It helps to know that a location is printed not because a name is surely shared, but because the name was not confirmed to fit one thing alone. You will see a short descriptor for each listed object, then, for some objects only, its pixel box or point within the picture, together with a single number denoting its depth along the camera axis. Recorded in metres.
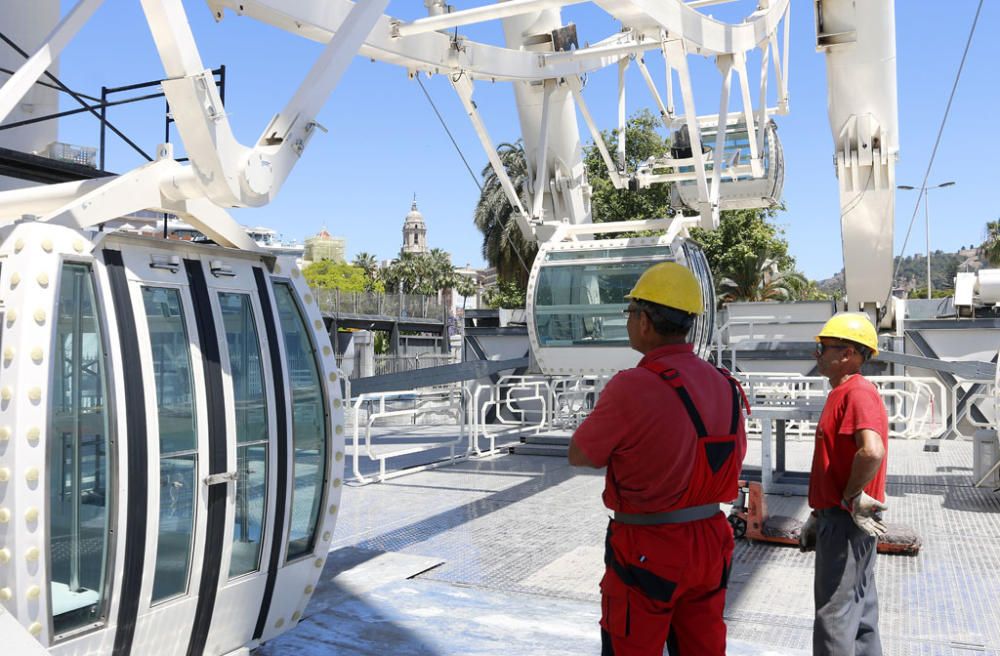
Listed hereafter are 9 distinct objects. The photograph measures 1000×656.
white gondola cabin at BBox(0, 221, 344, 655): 3.79
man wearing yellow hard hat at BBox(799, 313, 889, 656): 4.23
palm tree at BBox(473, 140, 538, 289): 45.72
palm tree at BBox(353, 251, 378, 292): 114.31
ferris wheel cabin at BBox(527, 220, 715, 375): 12.84
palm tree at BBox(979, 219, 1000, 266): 61.50
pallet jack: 7.93
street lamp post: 54.88
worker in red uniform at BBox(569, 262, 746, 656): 3.36
